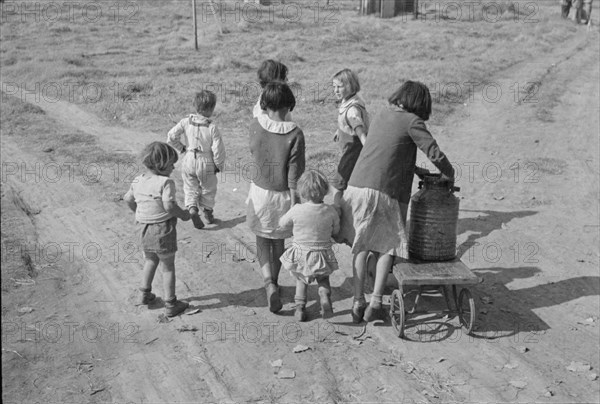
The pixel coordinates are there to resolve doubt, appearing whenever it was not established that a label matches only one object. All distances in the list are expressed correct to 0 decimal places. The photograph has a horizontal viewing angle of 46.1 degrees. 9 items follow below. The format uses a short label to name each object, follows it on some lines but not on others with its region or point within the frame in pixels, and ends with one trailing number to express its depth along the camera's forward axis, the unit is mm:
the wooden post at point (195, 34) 21359
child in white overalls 7891
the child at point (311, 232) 5809
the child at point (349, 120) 6543
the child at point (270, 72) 6992
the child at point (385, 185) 5684
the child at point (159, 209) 5910
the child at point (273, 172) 5902
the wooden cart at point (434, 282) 5680
